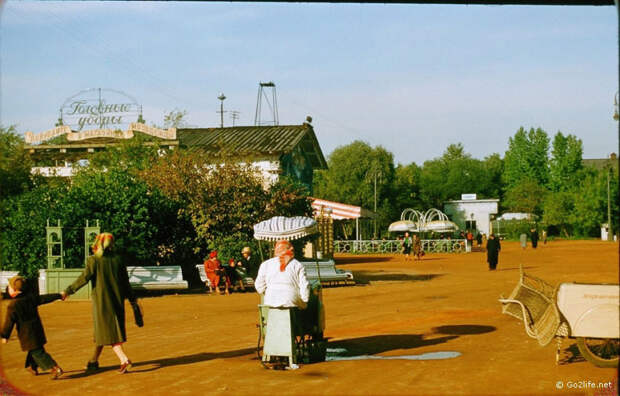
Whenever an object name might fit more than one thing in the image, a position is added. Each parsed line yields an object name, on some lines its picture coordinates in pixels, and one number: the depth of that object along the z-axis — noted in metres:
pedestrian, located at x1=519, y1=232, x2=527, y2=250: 56.08
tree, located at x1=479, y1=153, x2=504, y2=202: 110.88
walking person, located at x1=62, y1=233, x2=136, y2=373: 8.77
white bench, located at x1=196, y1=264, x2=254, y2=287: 22.95
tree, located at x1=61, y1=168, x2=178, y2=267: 22.33
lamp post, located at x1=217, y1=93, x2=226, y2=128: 57.39
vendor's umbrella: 17.58
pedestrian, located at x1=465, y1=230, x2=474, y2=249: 54.04
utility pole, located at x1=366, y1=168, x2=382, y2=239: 77.54
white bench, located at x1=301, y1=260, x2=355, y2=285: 24.08
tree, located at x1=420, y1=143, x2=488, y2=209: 105.56
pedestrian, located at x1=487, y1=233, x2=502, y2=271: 31.61
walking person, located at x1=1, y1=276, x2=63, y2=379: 8.76
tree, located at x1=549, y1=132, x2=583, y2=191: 95.69
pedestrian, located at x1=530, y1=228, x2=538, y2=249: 55.91
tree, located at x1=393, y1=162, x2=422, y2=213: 83.44
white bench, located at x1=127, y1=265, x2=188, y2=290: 22.09
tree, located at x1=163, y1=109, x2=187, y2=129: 47.03
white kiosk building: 92.88
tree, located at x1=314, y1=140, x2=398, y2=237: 77.88
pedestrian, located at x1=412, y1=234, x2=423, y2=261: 43.19
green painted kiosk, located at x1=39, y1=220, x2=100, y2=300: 20.11
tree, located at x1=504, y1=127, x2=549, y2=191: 102.94
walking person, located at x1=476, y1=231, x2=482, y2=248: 68.87
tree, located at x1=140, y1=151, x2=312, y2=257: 24.86
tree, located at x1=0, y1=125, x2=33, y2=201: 28.63
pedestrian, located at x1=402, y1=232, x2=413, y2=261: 44.31
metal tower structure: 54.34
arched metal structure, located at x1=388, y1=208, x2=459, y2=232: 54.69
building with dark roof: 43.78
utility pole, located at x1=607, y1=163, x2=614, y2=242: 63.94
